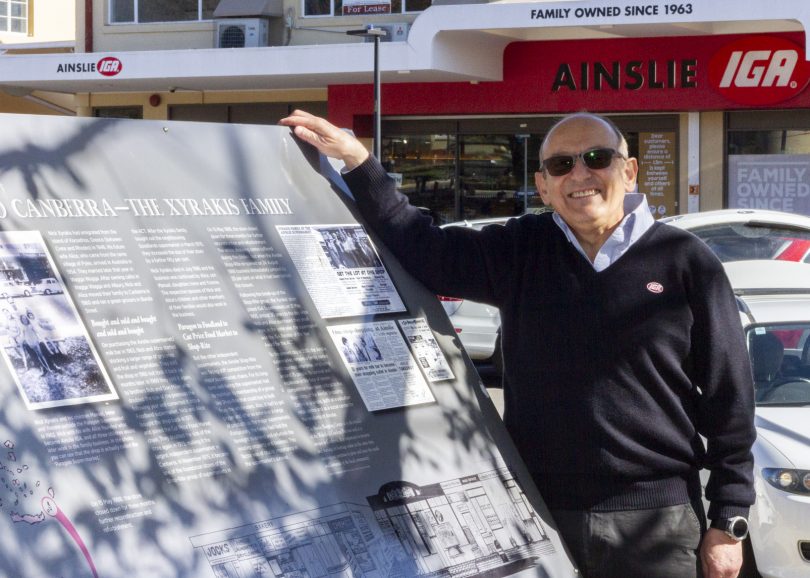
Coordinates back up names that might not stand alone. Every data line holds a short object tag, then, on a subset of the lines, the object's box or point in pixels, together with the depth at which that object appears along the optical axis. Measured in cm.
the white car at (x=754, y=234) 1012
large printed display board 228
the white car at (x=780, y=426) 554
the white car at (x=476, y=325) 1165
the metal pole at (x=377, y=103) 1850
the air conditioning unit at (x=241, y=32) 2167
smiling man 300
